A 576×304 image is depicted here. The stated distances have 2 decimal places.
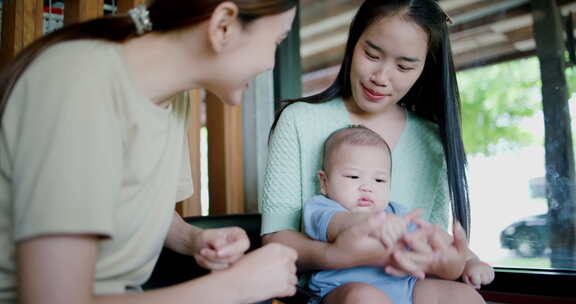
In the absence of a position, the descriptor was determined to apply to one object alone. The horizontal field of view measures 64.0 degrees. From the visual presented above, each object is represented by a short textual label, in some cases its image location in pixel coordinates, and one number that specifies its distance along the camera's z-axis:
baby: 0.95
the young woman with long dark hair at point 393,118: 1.30
